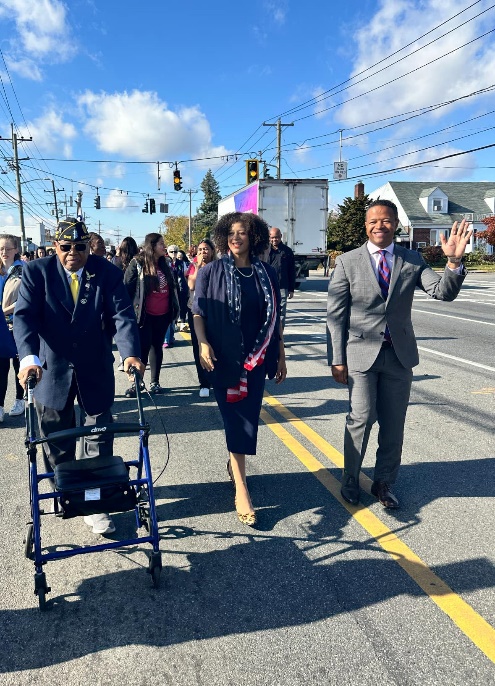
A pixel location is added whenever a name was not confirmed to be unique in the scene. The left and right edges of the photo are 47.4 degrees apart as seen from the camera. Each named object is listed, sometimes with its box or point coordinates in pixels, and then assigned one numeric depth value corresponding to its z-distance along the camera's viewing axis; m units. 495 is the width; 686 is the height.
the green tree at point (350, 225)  46.00
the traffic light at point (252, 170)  24.25
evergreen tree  91.19
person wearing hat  3.38
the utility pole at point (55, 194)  76.38
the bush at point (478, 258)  51.03
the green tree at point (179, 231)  91.38
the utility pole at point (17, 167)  41.56
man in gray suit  3.74
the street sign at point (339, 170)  37.34
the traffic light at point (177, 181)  29.57
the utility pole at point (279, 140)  39.93
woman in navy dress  3.76
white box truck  22.28
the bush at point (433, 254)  48.00
